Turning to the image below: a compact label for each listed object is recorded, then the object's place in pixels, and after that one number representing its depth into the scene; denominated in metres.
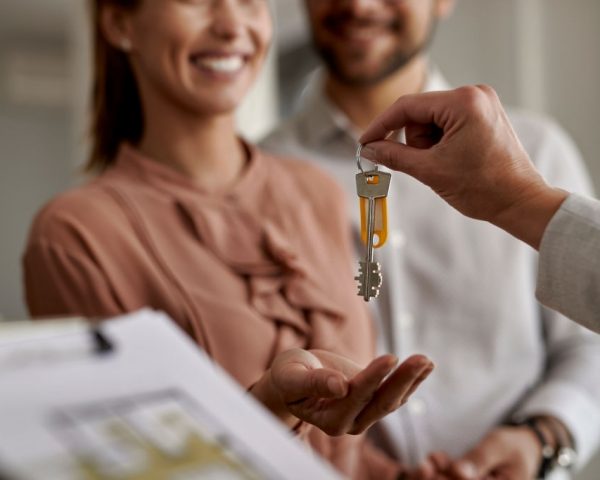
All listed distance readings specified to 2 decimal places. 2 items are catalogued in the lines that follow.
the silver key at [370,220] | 0.66
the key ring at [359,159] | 0.65
